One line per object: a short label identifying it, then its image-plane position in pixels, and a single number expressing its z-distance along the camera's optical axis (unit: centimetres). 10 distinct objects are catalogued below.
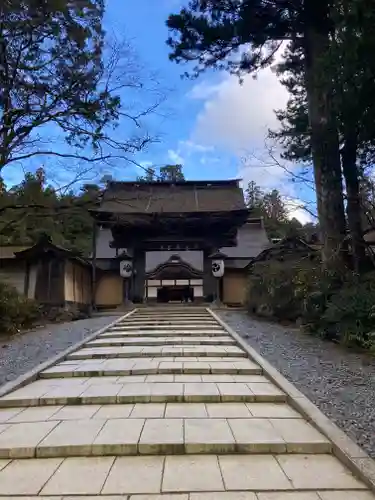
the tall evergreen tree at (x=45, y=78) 668
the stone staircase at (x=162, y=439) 254
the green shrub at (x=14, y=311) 990
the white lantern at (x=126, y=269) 1616
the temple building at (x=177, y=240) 1648
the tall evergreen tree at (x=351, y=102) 612
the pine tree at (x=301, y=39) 873
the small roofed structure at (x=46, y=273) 1439
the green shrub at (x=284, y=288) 939
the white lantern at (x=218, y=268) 1617
